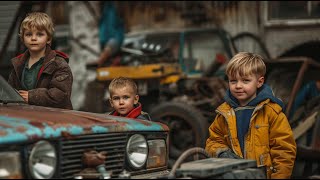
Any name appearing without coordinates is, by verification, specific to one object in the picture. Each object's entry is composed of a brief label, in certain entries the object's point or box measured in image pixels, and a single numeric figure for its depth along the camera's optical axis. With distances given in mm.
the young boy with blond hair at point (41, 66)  4586
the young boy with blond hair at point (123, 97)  4977
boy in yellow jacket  4117
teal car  3229
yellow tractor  9125
